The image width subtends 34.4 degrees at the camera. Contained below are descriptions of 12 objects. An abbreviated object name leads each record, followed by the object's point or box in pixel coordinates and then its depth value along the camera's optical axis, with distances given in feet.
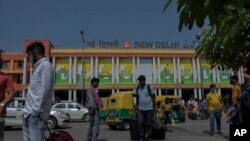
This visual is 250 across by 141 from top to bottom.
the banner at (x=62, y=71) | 224.94
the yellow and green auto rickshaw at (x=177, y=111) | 82.58
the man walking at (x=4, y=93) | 17.33
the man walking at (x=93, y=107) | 31.45
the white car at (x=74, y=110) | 95.25
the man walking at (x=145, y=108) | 31.81
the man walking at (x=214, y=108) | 40.88
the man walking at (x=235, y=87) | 31.30
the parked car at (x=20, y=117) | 60.86
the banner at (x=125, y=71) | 232.32
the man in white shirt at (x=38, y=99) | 14.55
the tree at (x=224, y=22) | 5.93
